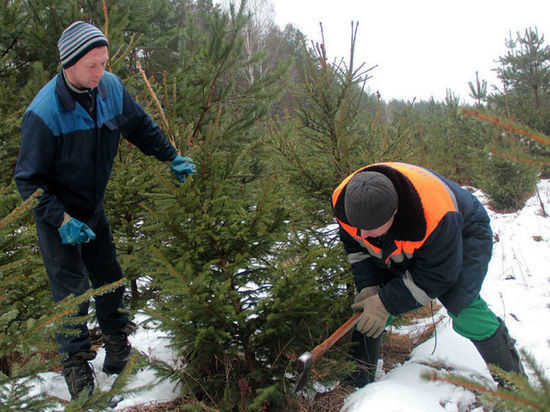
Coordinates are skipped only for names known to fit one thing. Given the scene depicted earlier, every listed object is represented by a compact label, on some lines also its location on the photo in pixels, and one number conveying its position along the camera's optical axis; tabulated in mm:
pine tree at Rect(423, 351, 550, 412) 796
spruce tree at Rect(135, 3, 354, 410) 2211
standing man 2045
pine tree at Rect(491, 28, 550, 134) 12773
